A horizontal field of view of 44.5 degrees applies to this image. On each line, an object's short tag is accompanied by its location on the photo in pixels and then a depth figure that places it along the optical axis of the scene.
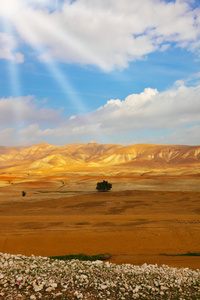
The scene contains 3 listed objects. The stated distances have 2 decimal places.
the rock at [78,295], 7.32
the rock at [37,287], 7.62
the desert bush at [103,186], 56.50
